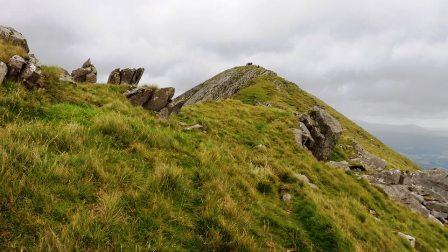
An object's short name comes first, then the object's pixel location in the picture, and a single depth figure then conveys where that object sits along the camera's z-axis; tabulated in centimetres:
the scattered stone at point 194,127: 1912
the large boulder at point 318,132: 2752
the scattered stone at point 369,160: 3560
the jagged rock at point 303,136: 2606
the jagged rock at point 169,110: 2118
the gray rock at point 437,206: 2530
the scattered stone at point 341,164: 2605
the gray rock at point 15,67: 1373
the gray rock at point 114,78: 2627
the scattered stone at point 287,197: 1267
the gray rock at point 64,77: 1829
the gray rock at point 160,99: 2106
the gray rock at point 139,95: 2067
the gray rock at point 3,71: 1291
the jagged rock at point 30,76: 1402
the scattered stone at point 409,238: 1503
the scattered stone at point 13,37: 1785
